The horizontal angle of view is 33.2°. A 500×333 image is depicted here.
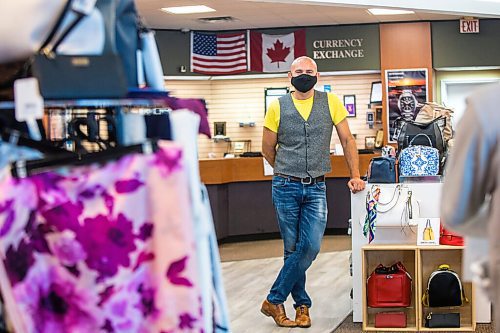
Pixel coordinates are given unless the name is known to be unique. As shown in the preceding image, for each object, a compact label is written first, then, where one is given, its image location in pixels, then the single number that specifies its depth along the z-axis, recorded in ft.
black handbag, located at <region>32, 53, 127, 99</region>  6.06
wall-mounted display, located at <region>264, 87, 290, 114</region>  44.75
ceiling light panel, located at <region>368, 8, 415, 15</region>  39.11
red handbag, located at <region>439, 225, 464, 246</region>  18.10
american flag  43.09
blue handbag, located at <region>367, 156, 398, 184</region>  18.89
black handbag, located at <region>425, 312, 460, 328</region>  18.15
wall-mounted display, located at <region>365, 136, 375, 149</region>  43.21
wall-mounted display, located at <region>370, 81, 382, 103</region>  43.42
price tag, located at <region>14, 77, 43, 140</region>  6.03
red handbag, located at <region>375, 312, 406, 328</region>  18.25
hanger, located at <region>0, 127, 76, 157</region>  6.34
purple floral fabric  5.92
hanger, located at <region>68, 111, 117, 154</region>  7.06
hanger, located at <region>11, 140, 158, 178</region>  5.96
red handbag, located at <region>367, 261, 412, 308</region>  18.20
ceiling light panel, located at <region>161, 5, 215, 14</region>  36.52
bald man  17.85
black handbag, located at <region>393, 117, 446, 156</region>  19.54
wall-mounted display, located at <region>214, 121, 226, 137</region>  44.70
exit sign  41.86
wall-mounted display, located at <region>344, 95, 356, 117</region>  43.93
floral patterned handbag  18.90
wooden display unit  18.07
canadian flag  43.01
